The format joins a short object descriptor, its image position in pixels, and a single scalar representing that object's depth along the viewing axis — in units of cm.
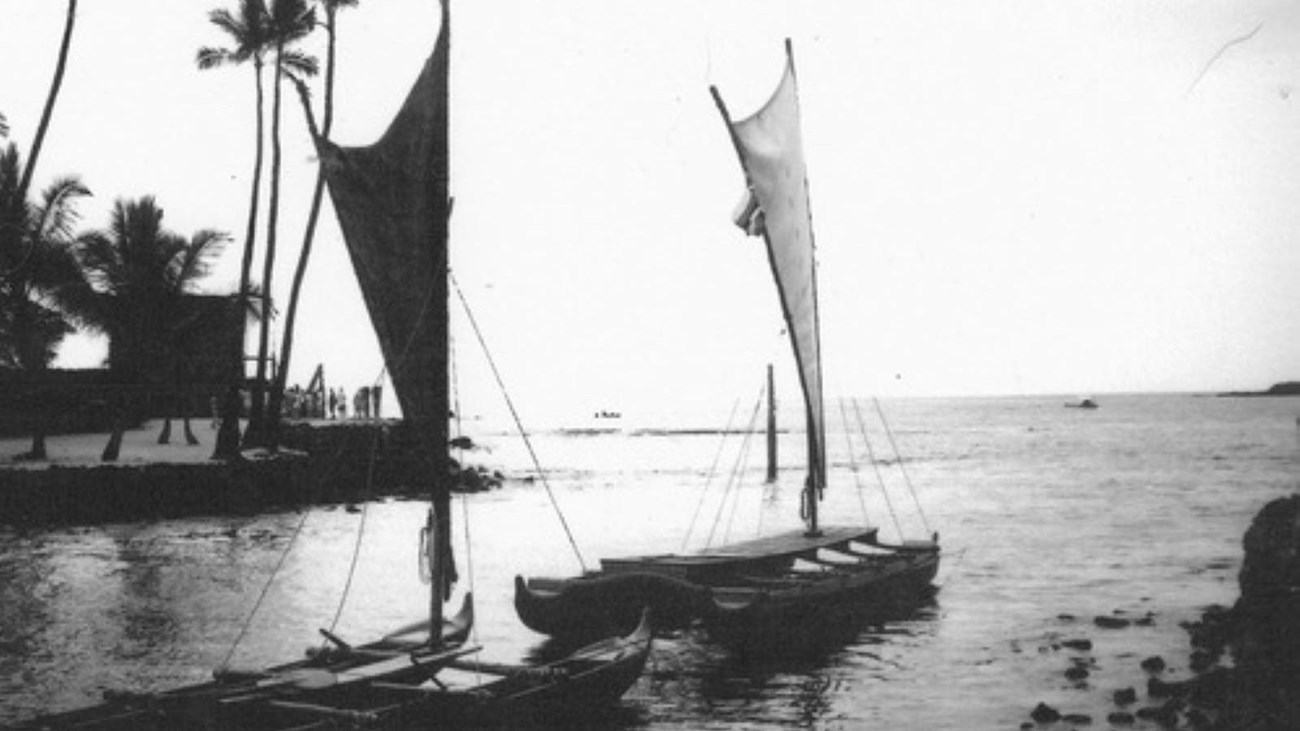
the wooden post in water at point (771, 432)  5361
